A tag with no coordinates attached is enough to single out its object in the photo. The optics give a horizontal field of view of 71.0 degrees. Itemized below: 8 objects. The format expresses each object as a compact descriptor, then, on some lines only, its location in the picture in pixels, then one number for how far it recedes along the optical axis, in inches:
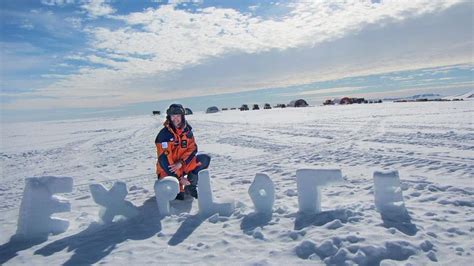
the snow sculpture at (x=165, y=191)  181.9
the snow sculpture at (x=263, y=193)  174.1
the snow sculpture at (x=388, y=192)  161.5
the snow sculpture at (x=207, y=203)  178.9
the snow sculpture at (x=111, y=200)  175.2
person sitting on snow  207.5
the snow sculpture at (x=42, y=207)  164.2
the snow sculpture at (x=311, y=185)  165.8
